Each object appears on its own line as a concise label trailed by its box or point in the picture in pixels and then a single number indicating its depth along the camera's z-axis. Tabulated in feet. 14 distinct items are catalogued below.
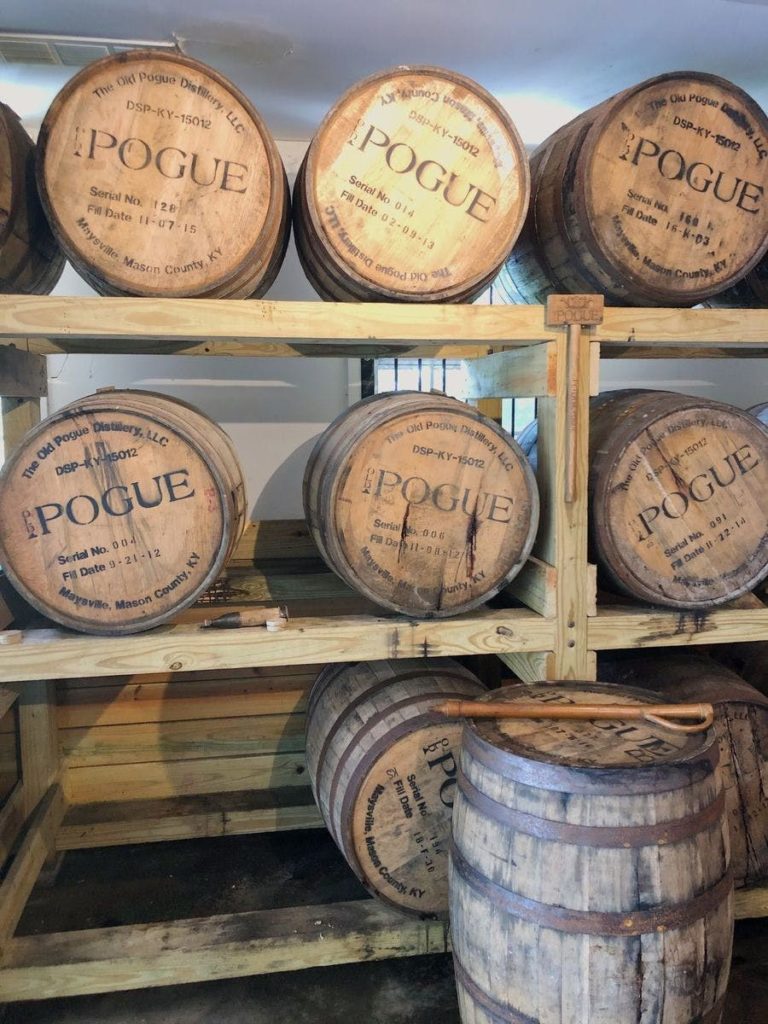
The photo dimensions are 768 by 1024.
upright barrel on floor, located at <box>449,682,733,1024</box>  4.88
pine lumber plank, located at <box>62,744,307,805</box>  10.23
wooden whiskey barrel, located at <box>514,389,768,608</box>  6.91
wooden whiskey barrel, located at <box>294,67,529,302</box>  6.26
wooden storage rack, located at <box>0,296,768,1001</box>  6.31
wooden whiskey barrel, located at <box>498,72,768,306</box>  6.60
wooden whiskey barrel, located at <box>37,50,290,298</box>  5.96
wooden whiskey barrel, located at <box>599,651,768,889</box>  7.34
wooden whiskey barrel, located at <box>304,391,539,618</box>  6.45
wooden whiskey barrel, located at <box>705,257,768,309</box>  8.24
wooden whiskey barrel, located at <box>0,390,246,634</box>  6.10
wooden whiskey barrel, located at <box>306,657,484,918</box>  6.86
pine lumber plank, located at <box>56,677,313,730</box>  10.14
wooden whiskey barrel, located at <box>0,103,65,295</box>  6.24
